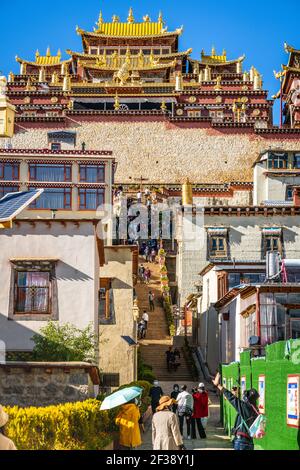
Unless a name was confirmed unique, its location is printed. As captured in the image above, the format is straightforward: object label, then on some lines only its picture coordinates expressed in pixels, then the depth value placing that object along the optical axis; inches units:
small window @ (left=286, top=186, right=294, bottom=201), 2160.4
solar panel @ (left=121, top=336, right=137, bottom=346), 1162.0
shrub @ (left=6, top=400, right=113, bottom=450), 588.3
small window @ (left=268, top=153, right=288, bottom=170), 2202.3
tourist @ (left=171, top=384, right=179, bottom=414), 966.4
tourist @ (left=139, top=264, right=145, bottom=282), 1975.9
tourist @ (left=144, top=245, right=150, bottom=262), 2148.1
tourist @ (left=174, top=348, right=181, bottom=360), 1467.5
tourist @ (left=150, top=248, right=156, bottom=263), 2127.0
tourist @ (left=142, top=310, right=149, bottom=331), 1637.1
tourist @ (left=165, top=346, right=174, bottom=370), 1415.8
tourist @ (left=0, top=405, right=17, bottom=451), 361.8
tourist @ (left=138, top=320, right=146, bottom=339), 1598.2
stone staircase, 1386.6
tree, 861.2
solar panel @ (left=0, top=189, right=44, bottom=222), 798.2
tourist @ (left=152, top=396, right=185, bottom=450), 560.4
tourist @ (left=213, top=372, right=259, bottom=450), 589.3
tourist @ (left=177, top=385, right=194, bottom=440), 834.8
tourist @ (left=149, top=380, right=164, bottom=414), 924.6
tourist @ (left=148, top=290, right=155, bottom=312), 1782.7
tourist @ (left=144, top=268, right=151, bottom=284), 1975.9
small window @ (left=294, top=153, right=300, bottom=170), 2196.6
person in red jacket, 819.4
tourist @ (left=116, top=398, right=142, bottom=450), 653.9
